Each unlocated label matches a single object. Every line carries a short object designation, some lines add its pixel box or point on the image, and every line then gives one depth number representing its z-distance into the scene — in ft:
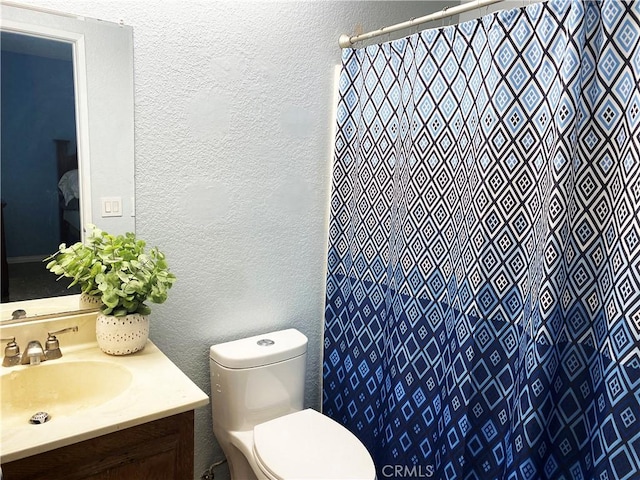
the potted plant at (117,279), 4.51
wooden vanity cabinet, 3.37
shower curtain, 3.95
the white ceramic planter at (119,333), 4.61
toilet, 4.90
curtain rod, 4.61
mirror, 4.36
